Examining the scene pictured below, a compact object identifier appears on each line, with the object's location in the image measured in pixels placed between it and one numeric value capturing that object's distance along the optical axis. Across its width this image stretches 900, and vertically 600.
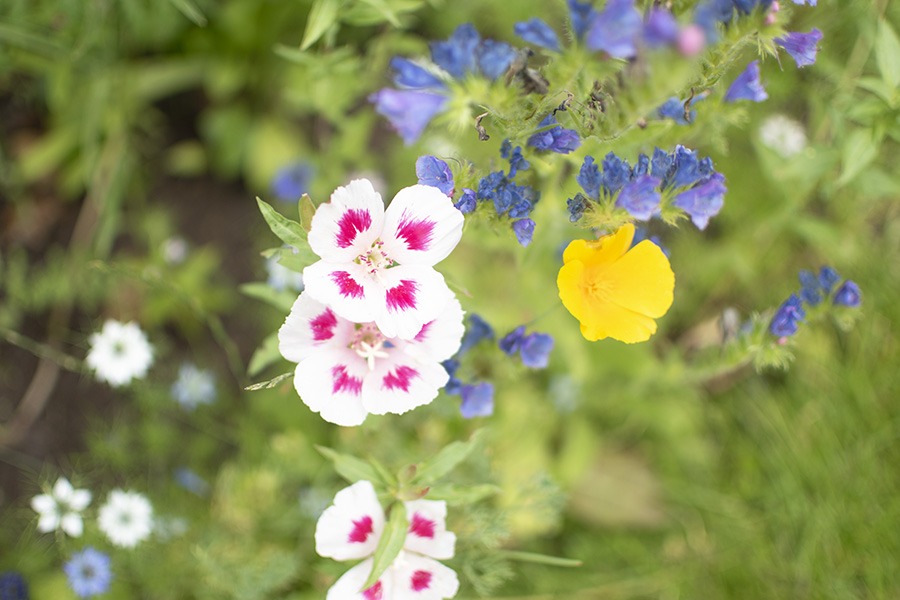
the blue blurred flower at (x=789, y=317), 0.90
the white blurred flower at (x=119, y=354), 1.00
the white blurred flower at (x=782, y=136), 1.17
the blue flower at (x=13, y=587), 0.97
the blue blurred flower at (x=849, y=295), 0.91
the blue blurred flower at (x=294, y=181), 1.15
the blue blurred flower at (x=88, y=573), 0.97
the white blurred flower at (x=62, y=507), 0.95
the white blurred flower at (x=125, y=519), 0.99
